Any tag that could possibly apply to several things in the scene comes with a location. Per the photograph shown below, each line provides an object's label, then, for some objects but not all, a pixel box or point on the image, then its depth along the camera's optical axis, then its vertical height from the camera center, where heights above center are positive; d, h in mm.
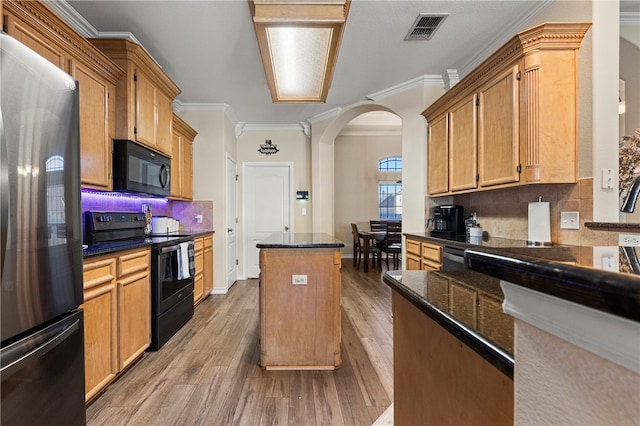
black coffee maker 3084 -118
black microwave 2455 +389
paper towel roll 2152 -99
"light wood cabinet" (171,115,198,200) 3690 +683
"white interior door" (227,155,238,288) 4656 -188
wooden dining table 5660 -582
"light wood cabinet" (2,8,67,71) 1595 +1023
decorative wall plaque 5348 +1133
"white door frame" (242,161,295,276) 5336 +370
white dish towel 2896 -480
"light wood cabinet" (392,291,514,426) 630 -432
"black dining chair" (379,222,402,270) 5555 -575
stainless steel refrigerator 1080 -123
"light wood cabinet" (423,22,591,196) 1994 +730
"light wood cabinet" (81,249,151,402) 1809 -698
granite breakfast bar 274 -184
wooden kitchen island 2283 -716
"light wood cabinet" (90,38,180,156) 2465 +1048
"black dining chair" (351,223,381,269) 5922 -739
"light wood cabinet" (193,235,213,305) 3691 -739
